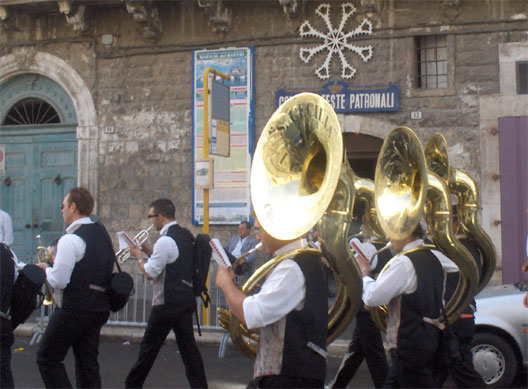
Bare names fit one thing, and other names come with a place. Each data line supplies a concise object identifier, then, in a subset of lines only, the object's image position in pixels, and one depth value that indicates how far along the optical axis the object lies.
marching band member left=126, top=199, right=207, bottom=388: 5.86
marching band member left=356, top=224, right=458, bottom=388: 4.32
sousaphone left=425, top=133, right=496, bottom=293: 5.38
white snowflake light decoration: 11.91
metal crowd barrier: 9.20
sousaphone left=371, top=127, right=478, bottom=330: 4.45
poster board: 12.51
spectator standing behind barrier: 11.28
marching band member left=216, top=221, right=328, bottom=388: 3.52
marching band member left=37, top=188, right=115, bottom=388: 4.94
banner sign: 11.81
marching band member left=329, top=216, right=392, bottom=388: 5.70
